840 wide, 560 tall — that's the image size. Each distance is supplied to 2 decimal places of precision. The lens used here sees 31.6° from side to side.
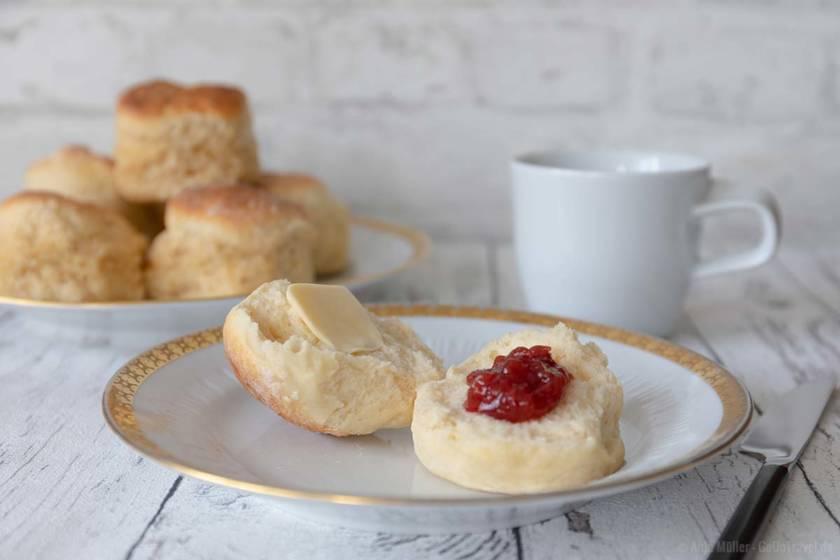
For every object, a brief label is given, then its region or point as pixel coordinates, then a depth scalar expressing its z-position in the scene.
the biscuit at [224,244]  0.57
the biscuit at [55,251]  0.57
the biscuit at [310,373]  0.45
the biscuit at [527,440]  0.42
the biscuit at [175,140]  0.61
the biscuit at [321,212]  0.63
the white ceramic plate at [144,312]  0.55
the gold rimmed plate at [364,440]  0.40
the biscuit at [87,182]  0.63
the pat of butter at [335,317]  0.46
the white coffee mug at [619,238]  0.57
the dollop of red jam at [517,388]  0.43
